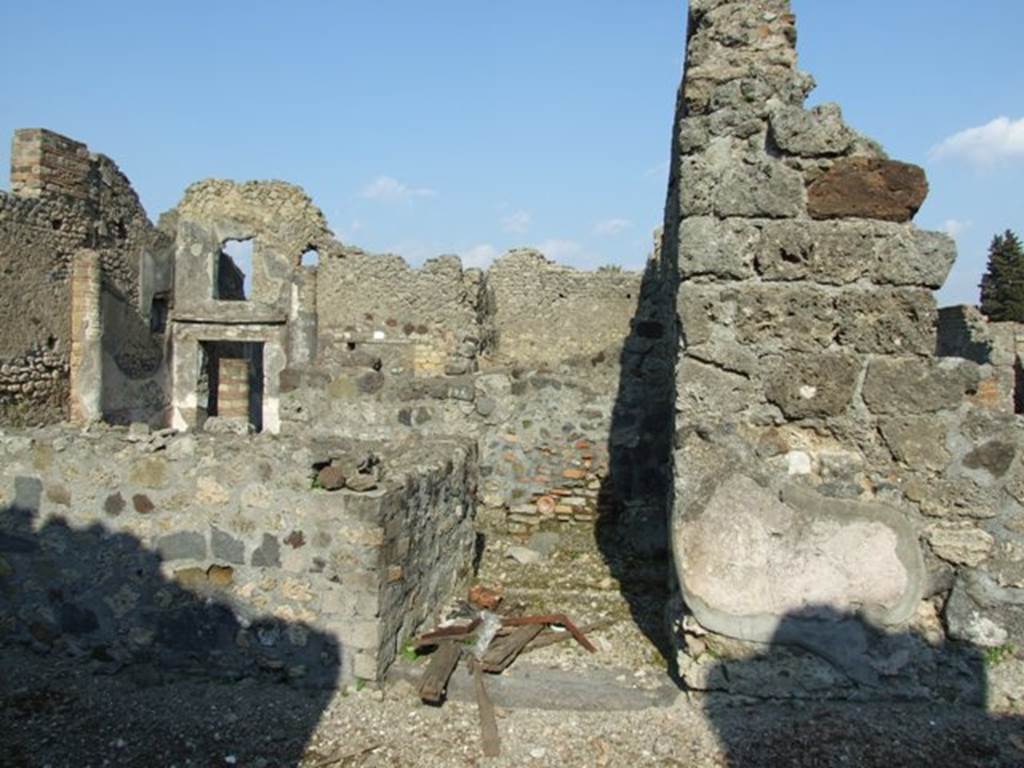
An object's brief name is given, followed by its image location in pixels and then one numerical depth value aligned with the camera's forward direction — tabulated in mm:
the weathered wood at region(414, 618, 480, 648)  4105
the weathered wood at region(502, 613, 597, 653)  4365
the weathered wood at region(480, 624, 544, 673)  3896
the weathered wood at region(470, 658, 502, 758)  3225
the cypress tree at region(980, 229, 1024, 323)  24359
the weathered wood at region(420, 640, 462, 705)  3592
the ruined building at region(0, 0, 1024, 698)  3373
